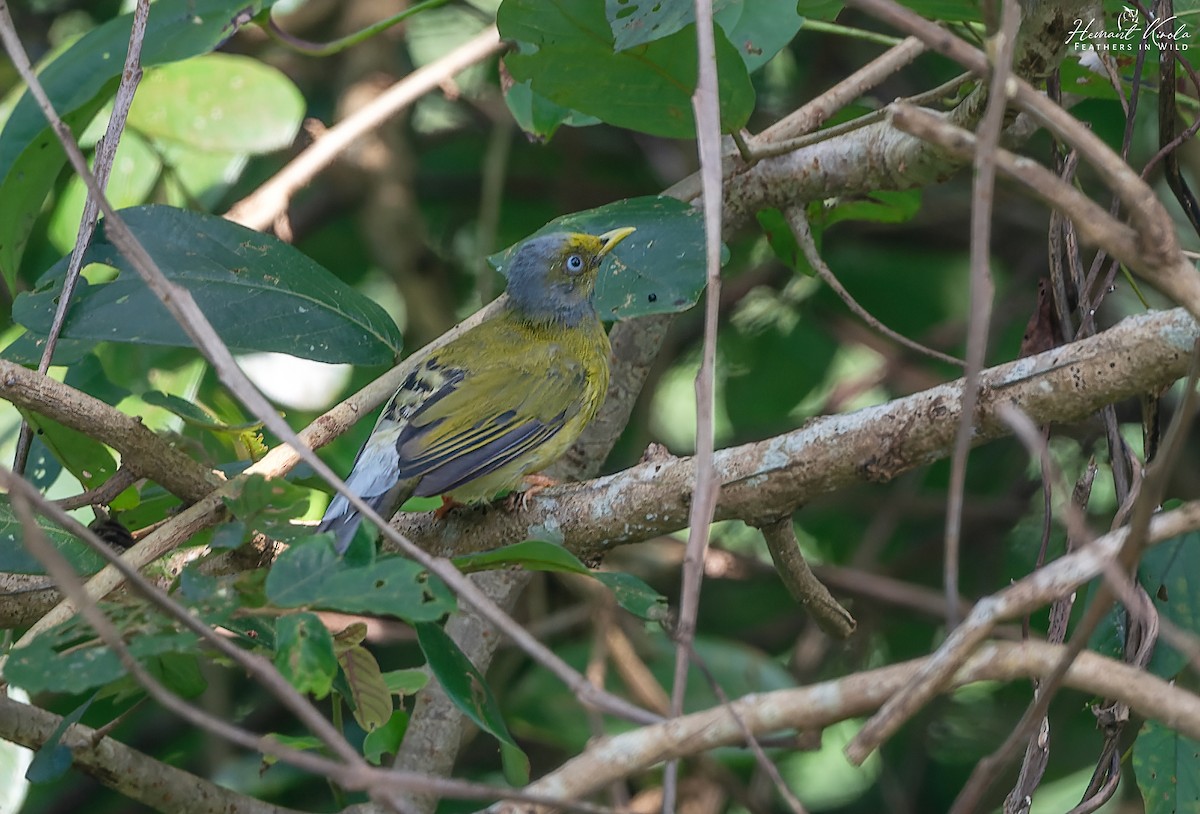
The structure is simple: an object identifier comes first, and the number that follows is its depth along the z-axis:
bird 6.39
